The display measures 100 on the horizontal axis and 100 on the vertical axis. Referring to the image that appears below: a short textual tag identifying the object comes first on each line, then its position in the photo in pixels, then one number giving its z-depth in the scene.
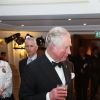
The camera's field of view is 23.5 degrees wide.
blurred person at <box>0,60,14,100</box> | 2.76
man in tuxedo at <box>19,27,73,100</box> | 1.77
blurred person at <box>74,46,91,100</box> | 5.29
